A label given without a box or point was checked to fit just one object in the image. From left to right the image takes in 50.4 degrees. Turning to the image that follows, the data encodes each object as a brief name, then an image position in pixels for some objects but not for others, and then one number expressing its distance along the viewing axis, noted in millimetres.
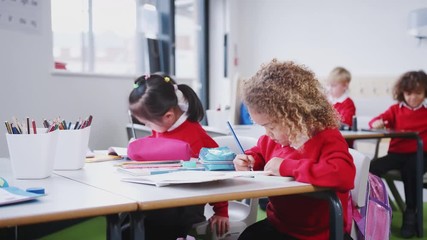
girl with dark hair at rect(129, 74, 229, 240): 1681
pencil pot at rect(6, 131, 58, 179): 1168
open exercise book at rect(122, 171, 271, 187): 1030
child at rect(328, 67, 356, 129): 3574
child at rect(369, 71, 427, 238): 2777
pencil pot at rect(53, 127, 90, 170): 1344
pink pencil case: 1505
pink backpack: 1392
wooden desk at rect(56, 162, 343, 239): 909
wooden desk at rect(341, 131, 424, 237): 2701
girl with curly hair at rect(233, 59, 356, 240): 1177
